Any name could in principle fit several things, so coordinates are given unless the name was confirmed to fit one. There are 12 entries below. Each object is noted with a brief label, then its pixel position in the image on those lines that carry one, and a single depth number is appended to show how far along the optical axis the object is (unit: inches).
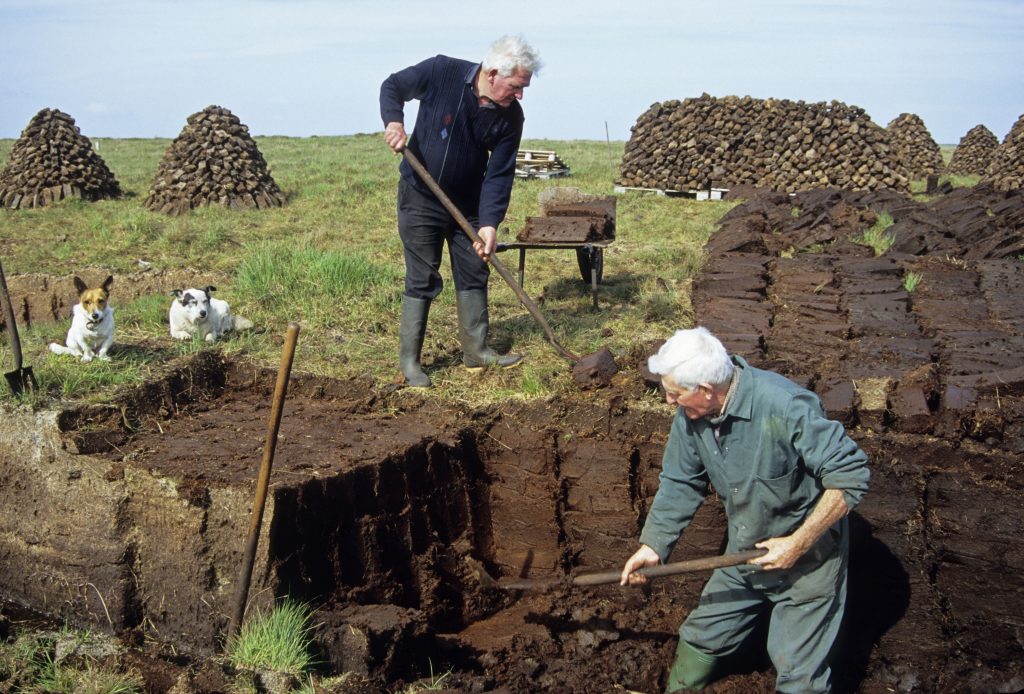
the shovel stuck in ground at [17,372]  204.2
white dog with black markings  246.8
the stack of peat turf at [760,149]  607.5
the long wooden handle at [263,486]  139.3
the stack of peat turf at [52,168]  548.7
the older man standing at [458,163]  209.5
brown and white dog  224.8
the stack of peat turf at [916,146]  919.0
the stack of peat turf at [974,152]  930.7
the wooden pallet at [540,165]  711.7
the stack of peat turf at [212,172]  525.7
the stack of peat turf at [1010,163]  633.0
